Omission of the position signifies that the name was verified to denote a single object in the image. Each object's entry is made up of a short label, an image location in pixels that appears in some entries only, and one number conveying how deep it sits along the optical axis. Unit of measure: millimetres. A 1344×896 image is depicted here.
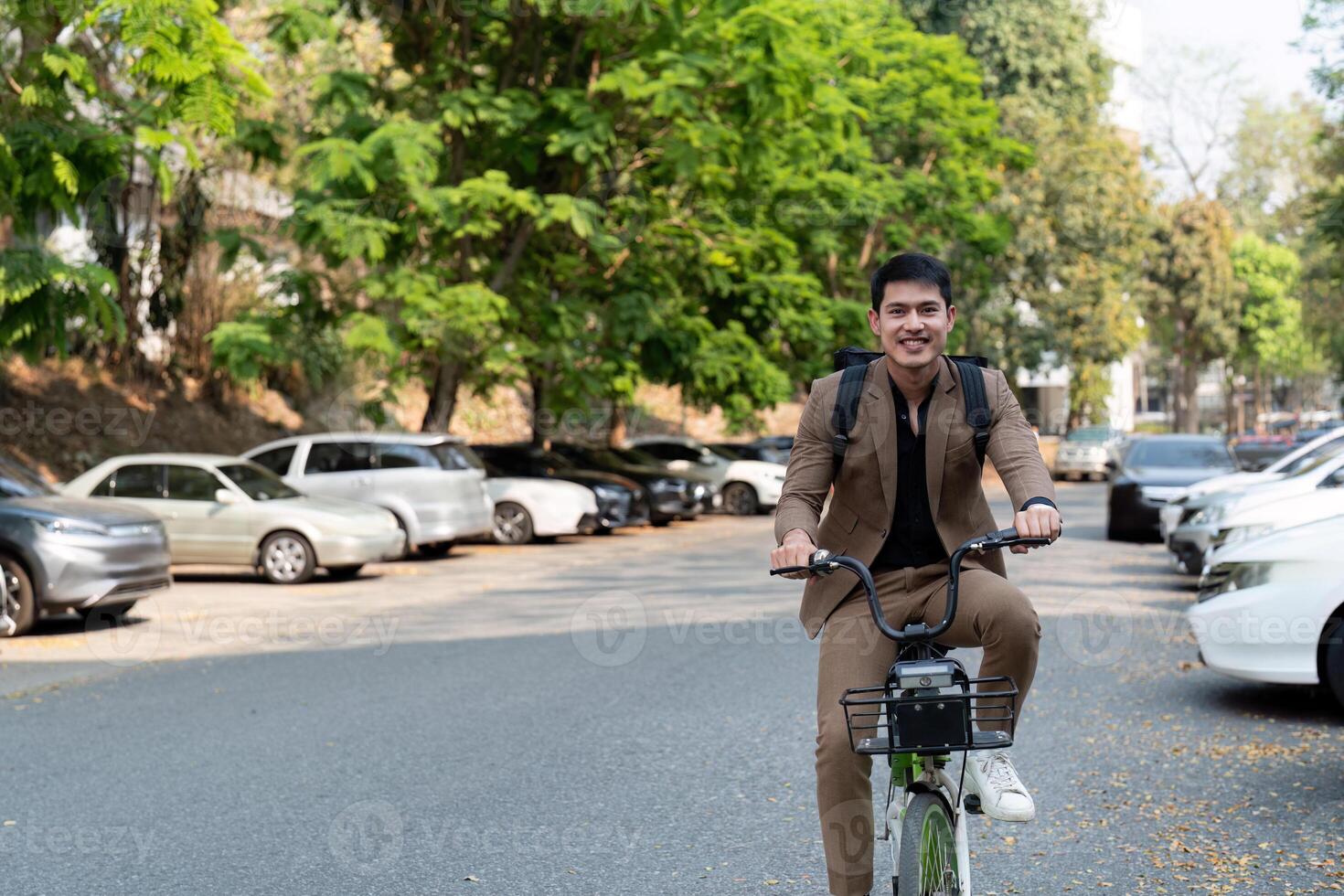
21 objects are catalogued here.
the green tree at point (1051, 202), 45094
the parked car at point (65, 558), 11953
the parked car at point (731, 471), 29422
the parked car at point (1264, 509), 11805
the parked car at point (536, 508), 22109
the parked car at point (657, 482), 26078
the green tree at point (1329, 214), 28109
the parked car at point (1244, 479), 15312
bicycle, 3676
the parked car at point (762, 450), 30734
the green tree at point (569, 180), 20469
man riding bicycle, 3998
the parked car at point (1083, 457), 44000
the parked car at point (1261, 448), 40550
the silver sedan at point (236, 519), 16938
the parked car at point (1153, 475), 20469
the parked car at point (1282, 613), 7891
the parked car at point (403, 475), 19375
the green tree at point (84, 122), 13289
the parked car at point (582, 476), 23219
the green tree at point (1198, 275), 57312
